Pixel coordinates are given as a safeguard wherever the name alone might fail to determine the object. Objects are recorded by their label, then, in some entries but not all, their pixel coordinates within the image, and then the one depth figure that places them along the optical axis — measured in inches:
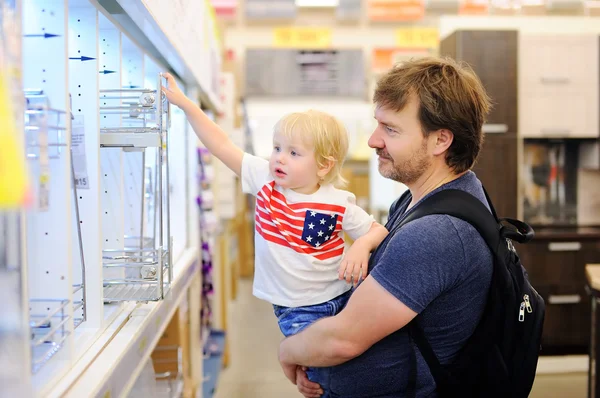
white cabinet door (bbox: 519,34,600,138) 173.9
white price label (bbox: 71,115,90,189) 56.0
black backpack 53.1
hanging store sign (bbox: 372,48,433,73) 265.7
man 50.9
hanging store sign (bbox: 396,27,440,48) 263.1
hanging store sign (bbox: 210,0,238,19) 253.3
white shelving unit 40.8
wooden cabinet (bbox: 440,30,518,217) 169.2
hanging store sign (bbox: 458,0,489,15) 244.7
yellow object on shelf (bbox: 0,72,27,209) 21.4
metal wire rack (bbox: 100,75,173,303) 60.3
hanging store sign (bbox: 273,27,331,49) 263.2
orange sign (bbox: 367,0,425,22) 251.4
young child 63.9
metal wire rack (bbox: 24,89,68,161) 37.3
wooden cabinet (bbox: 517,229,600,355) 164.1
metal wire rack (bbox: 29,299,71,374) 43.9
